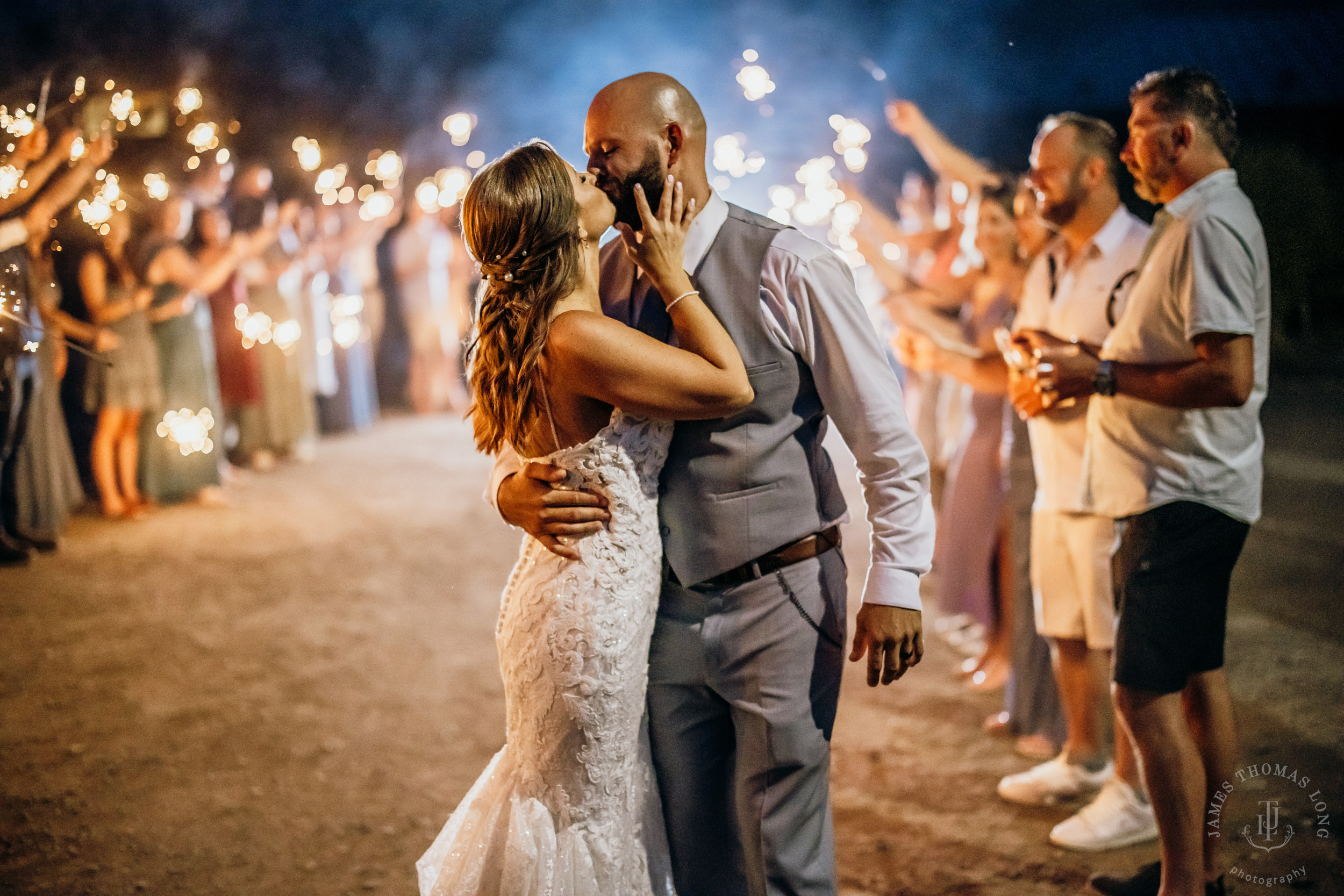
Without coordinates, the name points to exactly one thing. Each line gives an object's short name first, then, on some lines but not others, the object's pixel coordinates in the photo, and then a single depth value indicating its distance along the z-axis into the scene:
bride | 1.74
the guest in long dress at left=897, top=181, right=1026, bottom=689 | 3.90
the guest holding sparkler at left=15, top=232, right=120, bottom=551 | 5.93
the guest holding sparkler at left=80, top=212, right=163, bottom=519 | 6.24
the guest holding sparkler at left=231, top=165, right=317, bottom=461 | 8.56
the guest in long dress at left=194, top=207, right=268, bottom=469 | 8.46
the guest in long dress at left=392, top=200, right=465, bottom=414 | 11.94
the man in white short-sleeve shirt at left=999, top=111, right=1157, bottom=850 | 2.88
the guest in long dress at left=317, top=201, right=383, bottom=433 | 9.98
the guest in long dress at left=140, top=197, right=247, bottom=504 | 6.72
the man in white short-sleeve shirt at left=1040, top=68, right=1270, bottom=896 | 2.26
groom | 1.85
